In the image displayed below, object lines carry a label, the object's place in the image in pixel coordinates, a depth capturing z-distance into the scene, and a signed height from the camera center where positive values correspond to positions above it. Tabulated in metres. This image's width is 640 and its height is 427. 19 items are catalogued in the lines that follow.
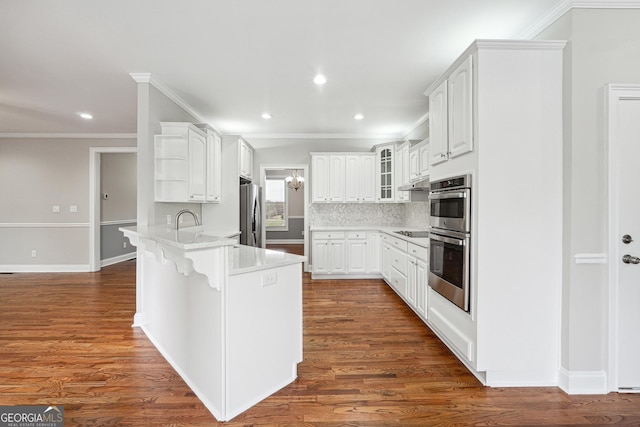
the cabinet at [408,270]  3.16 -0.70
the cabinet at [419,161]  3.98 +0.73
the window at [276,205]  10.38 +0.28
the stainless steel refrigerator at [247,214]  4.96 -0.02
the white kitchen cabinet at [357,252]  5.19 -0.66
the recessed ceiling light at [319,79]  3.29 +1.49
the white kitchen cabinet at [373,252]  5.18 -0.66
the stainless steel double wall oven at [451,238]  2.20 -0.20
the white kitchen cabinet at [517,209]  2.08 +0.03
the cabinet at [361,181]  5.52 +0.59
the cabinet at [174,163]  3.41 +0.58
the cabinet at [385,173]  5.23 +0.71
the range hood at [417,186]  4.18 +0.40
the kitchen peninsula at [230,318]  1.73 -0.68
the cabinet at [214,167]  4.18 +0.66
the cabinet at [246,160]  4.98 +0.93
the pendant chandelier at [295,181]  9.73 +1.03
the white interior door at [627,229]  2.03 -0.10
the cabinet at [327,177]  5.50 +0.66
